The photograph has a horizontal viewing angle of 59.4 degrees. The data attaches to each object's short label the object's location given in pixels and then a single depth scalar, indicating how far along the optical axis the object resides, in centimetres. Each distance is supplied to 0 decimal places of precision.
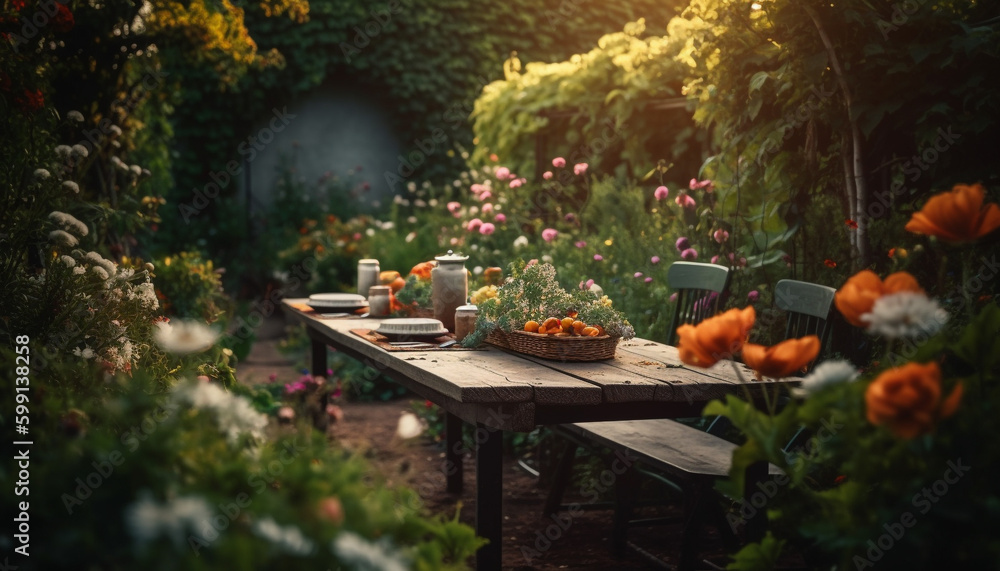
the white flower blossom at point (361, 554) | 102
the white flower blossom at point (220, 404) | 127
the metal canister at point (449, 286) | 348
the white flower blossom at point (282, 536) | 101
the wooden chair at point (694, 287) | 359
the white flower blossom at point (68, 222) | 326
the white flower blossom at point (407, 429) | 147
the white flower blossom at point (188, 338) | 145
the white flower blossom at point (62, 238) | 312
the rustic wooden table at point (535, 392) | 238
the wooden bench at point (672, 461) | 278
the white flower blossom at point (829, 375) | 142
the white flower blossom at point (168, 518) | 94
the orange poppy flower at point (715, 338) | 164
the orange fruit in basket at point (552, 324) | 290
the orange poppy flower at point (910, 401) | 124
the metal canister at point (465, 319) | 317
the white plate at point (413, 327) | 321
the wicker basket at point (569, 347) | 281
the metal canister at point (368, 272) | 423
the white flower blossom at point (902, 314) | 141
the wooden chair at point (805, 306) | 292
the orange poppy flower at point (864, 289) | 154
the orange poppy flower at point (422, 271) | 396
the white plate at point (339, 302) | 414
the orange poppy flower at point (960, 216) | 153
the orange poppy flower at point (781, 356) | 158
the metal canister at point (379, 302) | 393
